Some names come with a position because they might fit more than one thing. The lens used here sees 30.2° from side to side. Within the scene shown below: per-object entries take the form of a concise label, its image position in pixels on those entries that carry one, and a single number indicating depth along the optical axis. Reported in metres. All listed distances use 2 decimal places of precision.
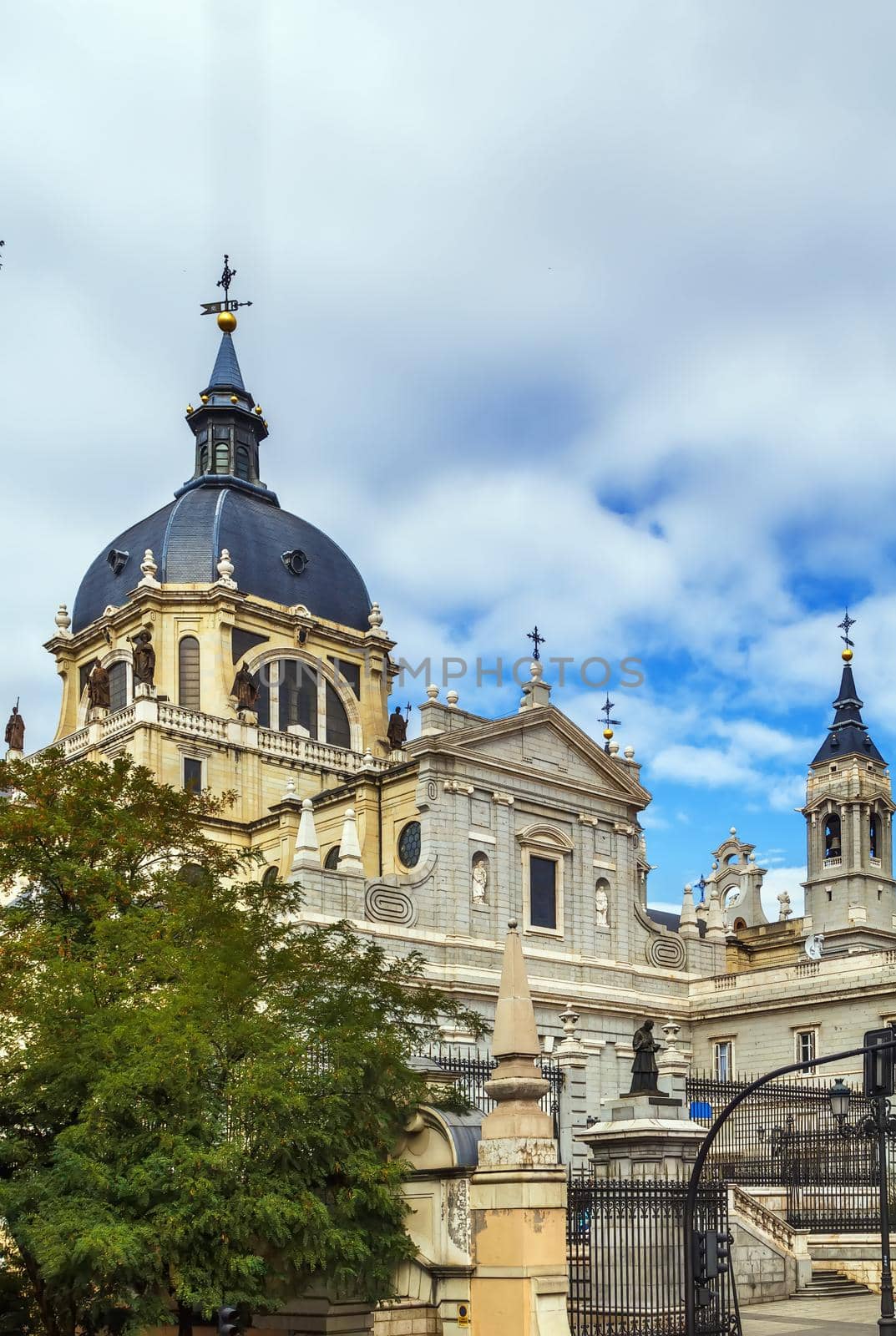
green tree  20.97
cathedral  51.56
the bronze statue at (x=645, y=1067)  28.50
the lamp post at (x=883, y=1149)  24.95
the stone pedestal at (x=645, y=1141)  26.44
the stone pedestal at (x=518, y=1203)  21.64
